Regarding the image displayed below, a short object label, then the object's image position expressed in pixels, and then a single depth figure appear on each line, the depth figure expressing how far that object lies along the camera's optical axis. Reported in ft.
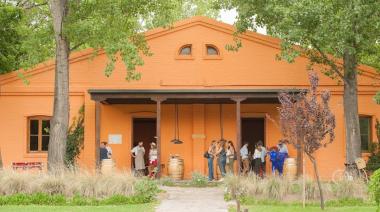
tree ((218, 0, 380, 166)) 62.28
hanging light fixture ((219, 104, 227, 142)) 80.79
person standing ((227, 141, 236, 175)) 75.20
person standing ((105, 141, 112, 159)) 76.18
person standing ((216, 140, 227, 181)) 74.90
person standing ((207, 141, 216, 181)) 75.25
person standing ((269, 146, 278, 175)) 76.13
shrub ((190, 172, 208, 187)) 68.46
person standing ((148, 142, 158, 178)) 77.37
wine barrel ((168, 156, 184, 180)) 76.28
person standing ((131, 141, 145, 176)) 76.85
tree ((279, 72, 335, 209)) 48.39
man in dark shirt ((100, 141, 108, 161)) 75.51
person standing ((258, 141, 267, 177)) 76.38
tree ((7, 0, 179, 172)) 65.87
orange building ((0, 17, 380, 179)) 79.41
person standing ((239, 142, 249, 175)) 77.92
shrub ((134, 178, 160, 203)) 53.98
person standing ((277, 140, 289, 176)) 76.02
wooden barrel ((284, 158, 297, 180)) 74.18
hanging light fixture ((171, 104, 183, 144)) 80.74
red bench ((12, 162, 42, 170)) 72.57
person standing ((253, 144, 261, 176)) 76.23
